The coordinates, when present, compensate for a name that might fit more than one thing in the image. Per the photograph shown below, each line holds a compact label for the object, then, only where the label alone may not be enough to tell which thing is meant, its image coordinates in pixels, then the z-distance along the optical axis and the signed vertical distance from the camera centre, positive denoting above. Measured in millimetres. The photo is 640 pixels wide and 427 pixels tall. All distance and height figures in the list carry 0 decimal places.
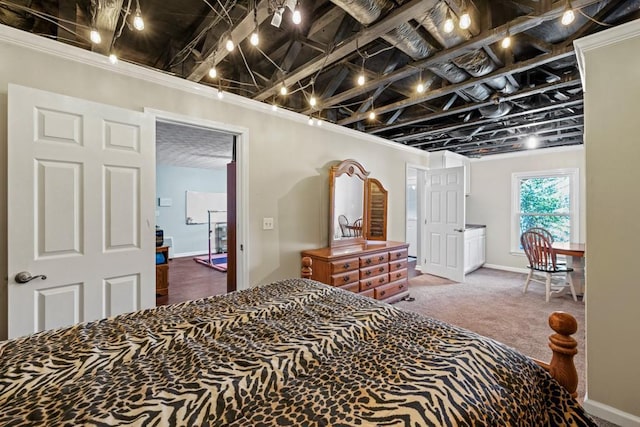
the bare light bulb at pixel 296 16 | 1323 +927
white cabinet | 5207 -702
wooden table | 3852 -767
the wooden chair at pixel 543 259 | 3814 -661
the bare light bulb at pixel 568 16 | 1439 +1008
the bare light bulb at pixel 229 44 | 1685 +1017
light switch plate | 2988 -120
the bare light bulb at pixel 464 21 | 1402 +966
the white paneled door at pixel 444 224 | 4691 -199
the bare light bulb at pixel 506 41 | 1769 +1080
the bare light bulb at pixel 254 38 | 1529 +951
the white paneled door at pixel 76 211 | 1682 +10
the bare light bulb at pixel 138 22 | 1404 +958
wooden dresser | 3100 -668
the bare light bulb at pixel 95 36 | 1563 +992
